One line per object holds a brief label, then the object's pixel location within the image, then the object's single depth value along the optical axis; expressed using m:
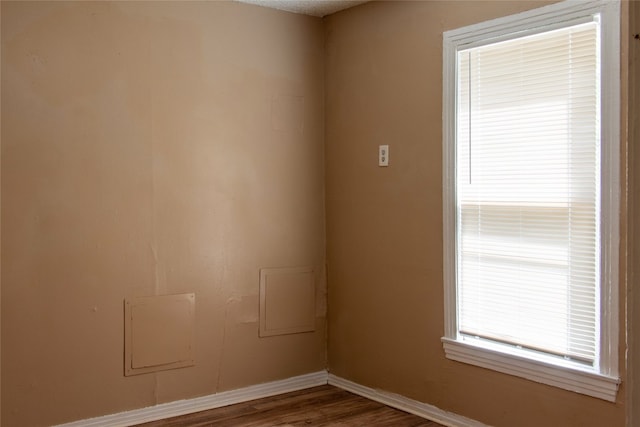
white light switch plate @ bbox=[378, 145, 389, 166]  3.94
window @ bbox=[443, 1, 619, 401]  2.84
